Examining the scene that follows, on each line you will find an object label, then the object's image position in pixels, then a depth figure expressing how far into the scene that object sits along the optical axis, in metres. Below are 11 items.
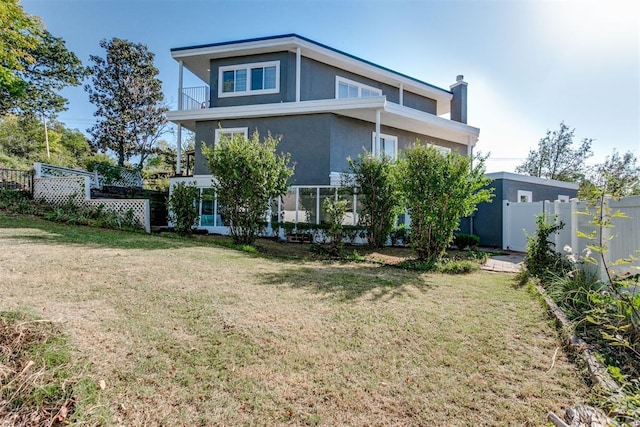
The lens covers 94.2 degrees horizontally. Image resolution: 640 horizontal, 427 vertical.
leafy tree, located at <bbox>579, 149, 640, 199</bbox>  30.38
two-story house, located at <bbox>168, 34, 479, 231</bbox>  13.14
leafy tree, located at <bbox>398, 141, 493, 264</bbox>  7.73
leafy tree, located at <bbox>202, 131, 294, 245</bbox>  9.02
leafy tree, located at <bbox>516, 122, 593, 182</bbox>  30.16
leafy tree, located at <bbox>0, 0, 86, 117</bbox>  20.62
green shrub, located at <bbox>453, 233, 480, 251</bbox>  12.34
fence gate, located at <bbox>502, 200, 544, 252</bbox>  12.06
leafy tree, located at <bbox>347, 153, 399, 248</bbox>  10.12
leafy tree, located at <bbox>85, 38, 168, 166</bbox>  23.48
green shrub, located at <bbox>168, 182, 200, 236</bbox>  10.74
